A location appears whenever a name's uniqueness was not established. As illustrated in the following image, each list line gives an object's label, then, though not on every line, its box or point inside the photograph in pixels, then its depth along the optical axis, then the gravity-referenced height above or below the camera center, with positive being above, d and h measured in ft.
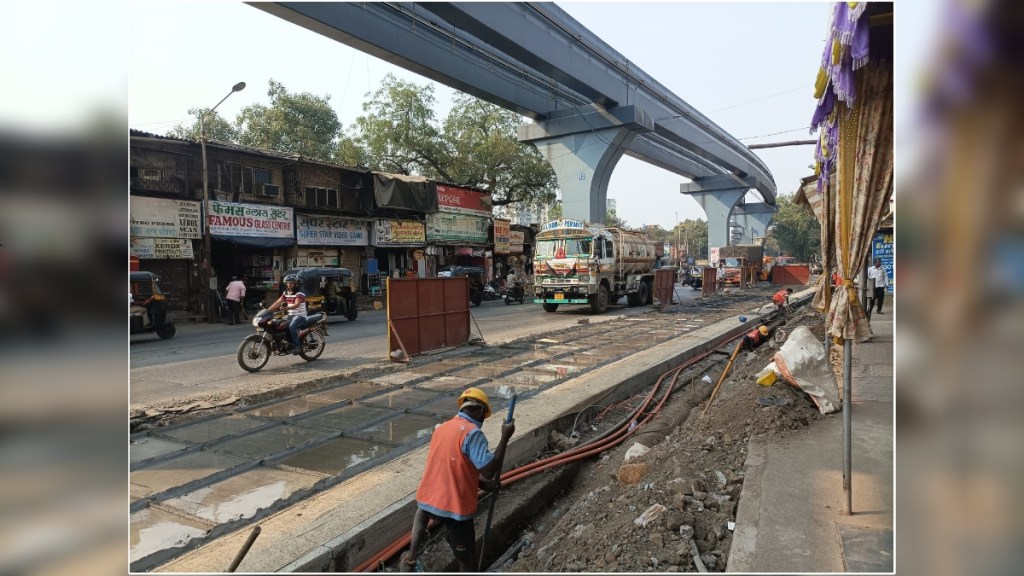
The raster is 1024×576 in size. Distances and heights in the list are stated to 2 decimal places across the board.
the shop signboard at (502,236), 101.19 +7.51
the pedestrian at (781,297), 47.18 -2.10
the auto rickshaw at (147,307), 39.19 -2.18
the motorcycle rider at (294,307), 30.48 -1.74
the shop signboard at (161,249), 51.60 +2.92
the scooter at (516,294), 75.61 -2.64
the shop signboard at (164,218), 51.44 +5.99
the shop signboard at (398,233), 76.43 +6.42
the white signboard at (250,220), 57.57 +6.51
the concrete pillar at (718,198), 149.69 +21.92
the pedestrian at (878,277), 42.88 -0.31
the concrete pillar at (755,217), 196.24 +21.27
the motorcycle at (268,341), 29.17 -3.60
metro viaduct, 41.11 +20.88
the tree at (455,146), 100.17 +25.05
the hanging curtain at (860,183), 11.03 +1.91
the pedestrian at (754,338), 28.04 -3.42
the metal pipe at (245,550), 9.56 -4.91
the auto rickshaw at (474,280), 73.20 -0.58
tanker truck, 58.65 +1.10
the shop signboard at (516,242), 106.73 +6.88
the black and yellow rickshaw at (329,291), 49.39 -1.33
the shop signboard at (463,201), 88.58 +13.01
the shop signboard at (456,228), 86.28 +8.17
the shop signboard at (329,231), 66.59 +5.94
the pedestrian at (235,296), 52.75 -1.83
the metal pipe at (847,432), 11.39 -3.46
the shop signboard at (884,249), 47.03 +2.12
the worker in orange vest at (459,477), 10.93 -4.21
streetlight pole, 53.31 +2.62
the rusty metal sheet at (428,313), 32.04 -2.40
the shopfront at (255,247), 59.31 +3.54
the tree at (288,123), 96.23 +28.23
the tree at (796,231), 217.97 +17.86
